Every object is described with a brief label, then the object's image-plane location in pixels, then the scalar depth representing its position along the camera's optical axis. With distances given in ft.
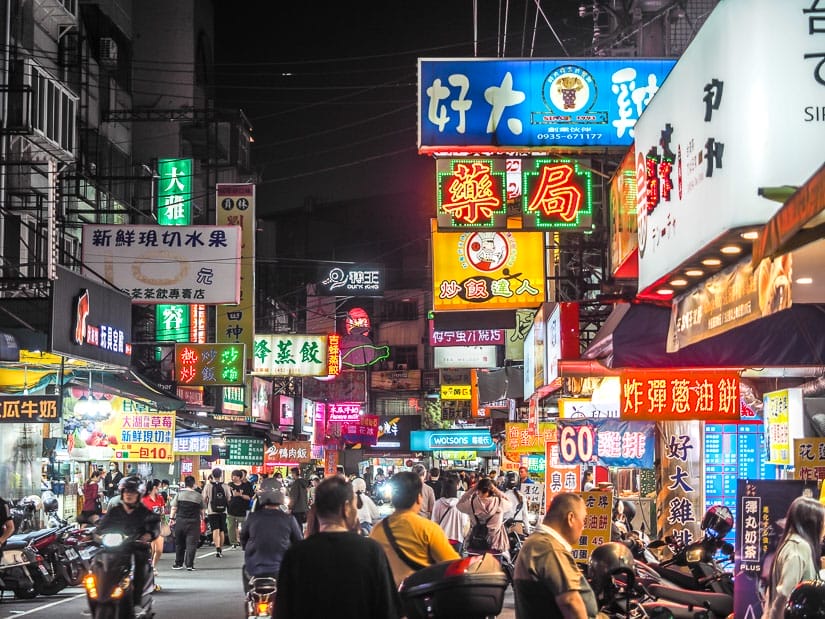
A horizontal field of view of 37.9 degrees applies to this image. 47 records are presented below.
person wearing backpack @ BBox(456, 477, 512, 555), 58.08
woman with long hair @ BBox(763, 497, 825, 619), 27.99
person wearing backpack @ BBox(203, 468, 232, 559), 96.52
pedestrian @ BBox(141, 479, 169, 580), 45.96
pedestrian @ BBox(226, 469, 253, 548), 94.53
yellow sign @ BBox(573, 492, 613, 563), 51.08
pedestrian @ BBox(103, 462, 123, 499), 101.65
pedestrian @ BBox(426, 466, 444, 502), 94.91
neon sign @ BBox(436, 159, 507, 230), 59.00
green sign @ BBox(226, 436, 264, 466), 135.54
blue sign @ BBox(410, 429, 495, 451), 215.92
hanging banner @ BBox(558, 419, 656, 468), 75.00
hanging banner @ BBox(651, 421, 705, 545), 61.57
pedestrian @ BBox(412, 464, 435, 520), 71.56
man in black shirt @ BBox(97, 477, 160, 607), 42.47
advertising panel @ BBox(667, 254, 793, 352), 27.78
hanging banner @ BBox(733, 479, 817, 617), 37.37
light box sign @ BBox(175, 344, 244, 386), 113.60
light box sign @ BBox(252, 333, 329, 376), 137.49
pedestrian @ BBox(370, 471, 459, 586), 29.55
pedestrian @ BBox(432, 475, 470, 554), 59.82
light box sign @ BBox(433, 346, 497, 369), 135.33
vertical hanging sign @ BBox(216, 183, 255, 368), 110.01
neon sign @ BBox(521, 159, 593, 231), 58.95
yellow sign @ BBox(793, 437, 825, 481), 41.22
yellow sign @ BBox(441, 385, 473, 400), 195.93
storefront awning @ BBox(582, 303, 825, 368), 44.34
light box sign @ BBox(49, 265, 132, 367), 63.21
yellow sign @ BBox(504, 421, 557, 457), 107.45
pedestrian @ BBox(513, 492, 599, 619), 23.84
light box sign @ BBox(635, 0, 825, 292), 27.84
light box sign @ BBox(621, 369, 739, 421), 55.26
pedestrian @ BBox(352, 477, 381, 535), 72.71
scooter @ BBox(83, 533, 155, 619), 41.22
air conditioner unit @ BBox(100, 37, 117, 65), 126.62
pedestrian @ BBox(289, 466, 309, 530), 71.05
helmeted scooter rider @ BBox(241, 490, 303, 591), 41.47
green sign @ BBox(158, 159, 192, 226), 117.19
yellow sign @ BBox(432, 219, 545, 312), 76.48
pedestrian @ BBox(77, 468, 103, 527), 93.63
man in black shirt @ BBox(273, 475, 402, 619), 19.77
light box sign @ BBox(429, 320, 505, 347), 118.11
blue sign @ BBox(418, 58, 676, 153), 58.80
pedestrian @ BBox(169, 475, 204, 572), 81.41
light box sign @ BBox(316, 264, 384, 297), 184.85
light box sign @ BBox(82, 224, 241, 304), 87.76
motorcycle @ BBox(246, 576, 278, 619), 40.78
